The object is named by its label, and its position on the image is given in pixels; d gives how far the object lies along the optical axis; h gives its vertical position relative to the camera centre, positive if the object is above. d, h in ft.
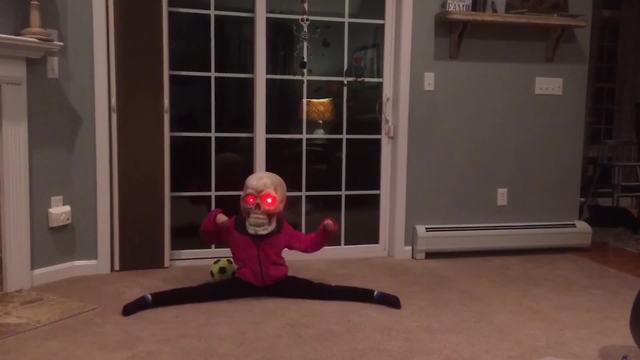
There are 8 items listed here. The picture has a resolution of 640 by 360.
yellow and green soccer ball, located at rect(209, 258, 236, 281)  10.42 -2.75
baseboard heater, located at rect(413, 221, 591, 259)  12.64 -2.61
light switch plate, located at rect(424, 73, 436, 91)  12.63 +0.67
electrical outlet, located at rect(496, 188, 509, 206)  13.26 -1.80
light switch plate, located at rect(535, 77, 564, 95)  13.24 +0.64
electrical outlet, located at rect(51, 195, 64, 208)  10.52 -1.62
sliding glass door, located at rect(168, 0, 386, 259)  11.93 +0.01
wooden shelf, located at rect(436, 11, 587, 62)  12.07 +1.90
